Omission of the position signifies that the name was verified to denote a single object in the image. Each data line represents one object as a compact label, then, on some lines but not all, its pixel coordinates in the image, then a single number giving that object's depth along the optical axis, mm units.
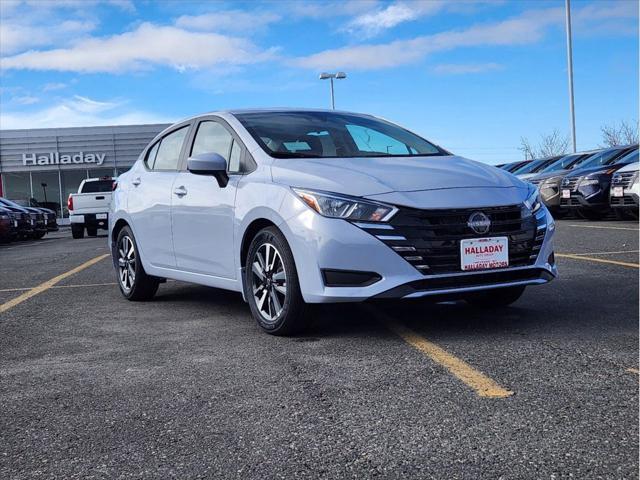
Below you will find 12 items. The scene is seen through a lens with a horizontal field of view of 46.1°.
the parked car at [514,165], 24328
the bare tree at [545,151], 58625
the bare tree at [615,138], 50581
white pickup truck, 20703
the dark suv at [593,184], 15133
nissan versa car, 4289
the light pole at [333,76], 40812
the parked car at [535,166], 21380
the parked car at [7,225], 19062
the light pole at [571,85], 30797
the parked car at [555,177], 17141
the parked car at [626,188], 13297
